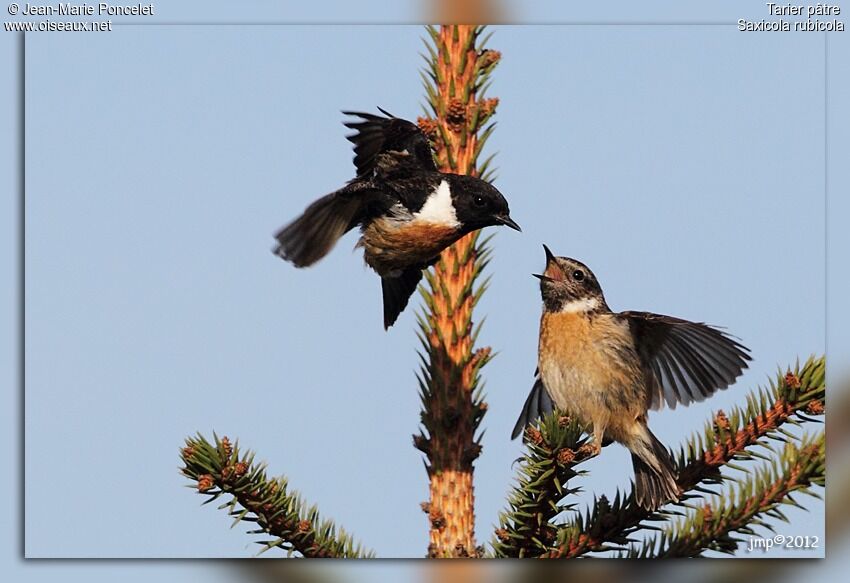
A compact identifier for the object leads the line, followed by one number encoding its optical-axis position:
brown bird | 8.24
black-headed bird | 7.98
